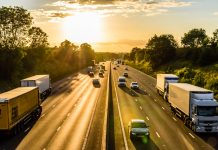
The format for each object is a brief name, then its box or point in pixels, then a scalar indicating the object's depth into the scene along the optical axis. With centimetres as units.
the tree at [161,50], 10240
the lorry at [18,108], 2254
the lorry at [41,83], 3882
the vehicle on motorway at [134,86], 5317
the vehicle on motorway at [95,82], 6350
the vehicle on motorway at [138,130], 2216
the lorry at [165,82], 4112
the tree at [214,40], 8607
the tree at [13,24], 6110
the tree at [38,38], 8504
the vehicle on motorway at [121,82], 5688
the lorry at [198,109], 2434
